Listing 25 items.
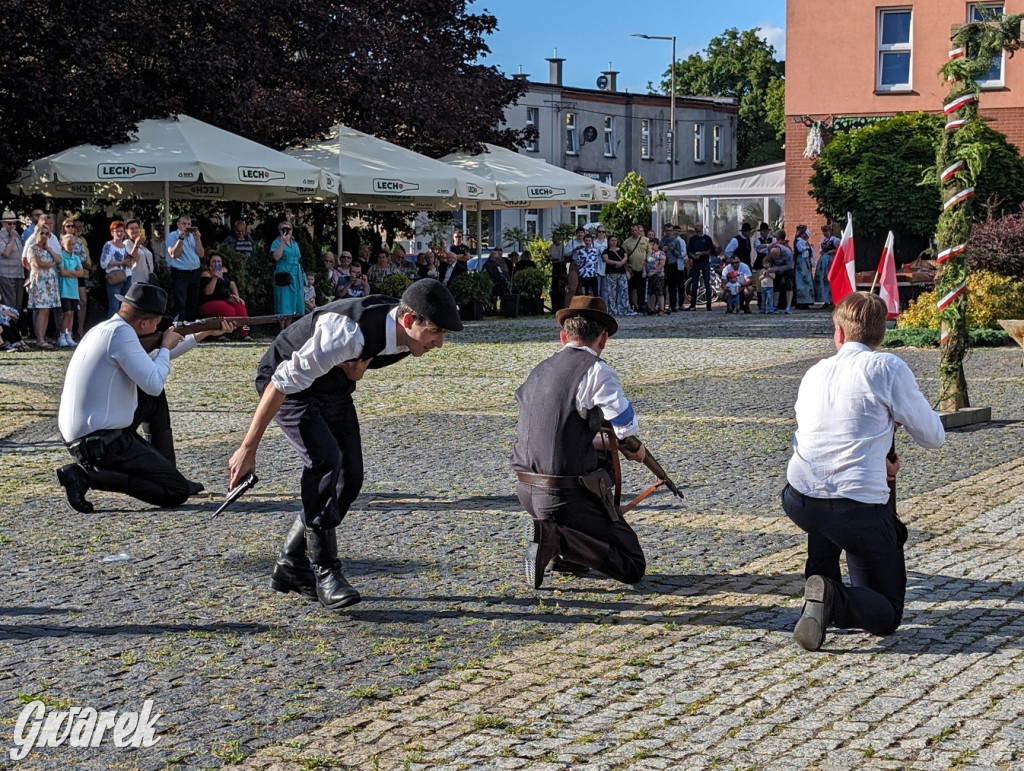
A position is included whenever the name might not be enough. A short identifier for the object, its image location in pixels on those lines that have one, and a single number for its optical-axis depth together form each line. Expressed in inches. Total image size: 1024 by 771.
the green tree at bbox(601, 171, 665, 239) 1723.7
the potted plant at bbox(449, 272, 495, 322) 1090.7
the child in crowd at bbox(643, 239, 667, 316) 1167.0
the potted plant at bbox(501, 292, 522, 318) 1164.5
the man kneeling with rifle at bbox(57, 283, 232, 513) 360.5
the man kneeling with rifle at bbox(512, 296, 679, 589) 277.9
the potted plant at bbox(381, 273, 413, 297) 1023.6
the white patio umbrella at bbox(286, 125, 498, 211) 982.4
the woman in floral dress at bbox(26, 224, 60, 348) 783.1
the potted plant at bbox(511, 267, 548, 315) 1177.4
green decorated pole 515.2
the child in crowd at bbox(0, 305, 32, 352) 785.6
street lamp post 2593.5
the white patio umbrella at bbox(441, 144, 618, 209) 1107.9
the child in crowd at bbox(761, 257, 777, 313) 1221.7
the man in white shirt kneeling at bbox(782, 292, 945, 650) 236.1
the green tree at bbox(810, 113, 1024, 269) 1280.8
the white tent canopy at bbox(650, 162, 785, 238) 1739.7
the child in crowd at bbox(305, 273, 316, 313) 943.0
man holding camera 842.2
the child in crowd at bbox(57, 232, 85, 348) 801.6
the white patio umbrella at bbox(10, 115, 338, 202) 844.6
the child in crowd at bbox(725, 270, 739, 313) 1227.9
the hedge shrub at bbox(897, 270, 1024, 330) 842.8
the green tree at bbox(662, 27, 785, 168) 3425.2
